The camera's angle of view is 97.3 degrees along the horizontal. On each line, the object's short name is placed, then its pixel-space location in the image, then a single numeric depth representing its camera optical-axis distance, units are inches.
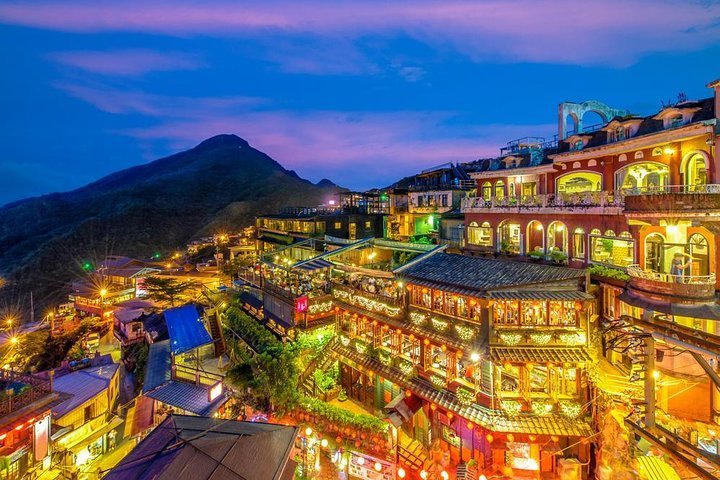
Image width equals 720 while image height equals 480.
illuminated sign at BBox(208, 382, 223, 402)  752.3
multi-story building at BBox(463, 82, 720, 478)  480.1
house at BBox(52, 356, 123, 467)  717.9
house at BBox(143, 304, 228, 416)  745.6
